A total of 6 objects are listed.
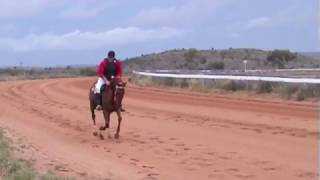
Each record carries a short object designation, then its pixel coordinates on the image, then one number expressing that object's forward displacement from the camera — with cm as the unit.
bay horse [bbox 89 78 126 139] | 1852
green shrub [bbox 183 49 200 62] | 11628
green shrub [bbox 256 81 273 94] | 3350
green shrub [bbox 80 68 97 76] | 10506
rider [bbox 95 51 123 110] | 1856
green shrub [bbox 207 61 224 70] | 8804
